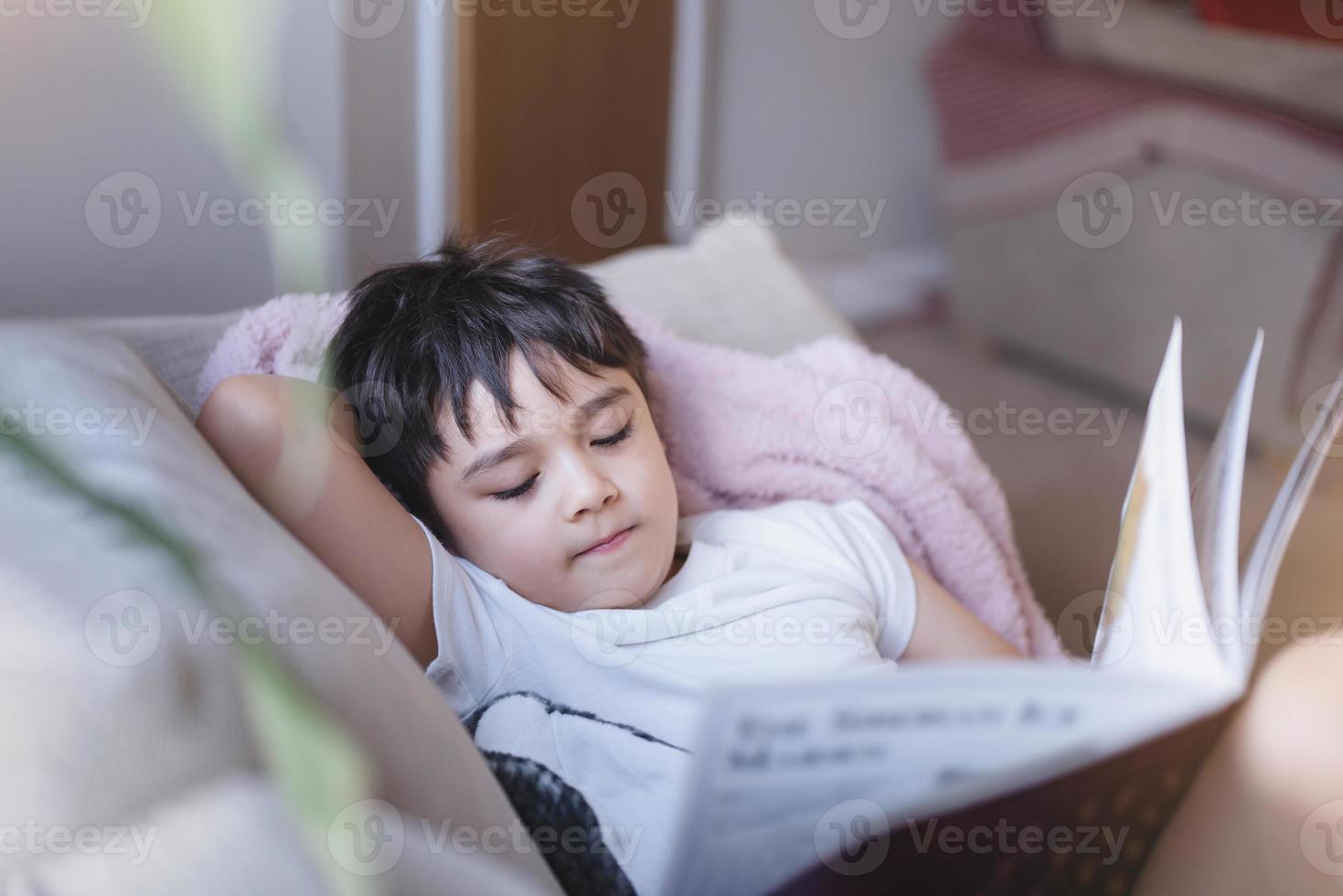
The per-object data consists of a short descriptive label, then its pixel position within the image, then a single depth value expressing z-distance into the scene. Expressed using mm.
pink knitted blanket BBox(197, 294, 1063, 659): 999
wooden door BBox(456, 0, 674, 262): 1877
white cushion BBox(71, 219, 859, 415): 1133
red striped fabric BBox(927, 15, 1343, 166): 2074
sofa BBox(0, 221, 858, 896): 377
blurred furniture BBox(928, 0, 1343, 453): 1932
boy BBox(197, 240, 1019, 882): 755
